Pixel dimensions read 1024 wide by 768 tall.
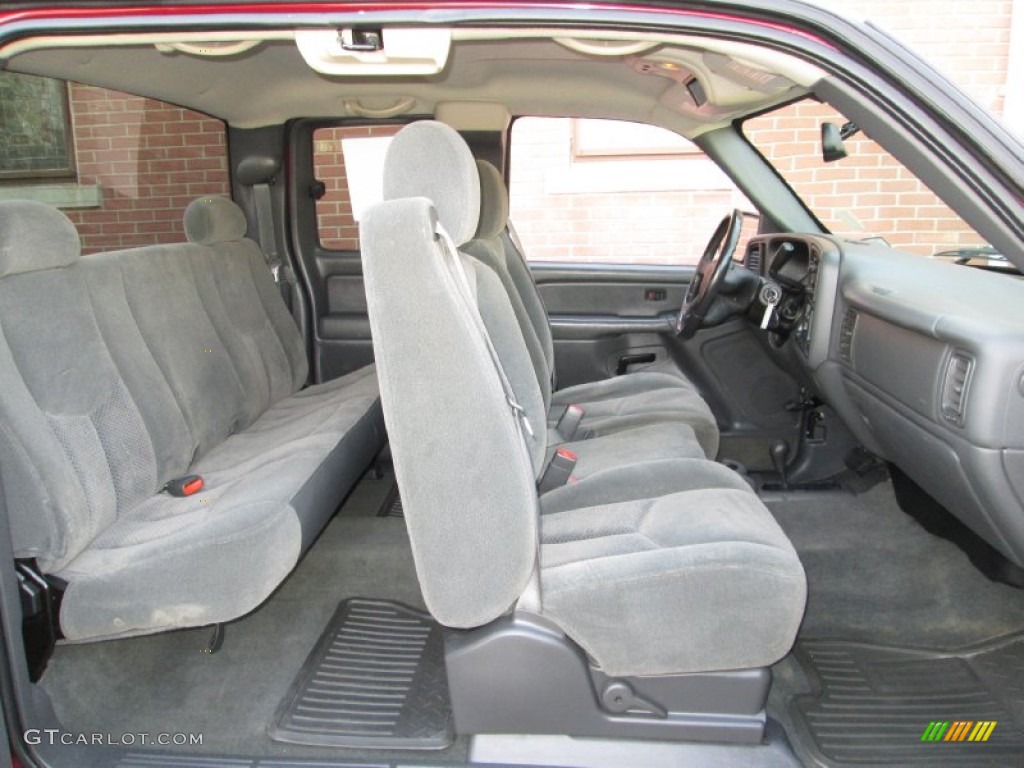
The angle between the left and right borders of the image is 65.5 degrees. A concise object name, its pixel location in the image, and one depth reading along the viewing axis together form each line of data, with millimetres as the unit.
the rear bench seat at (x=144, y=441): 1511
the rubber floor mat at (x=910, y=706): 1489
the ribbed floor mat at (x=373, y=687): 1535
